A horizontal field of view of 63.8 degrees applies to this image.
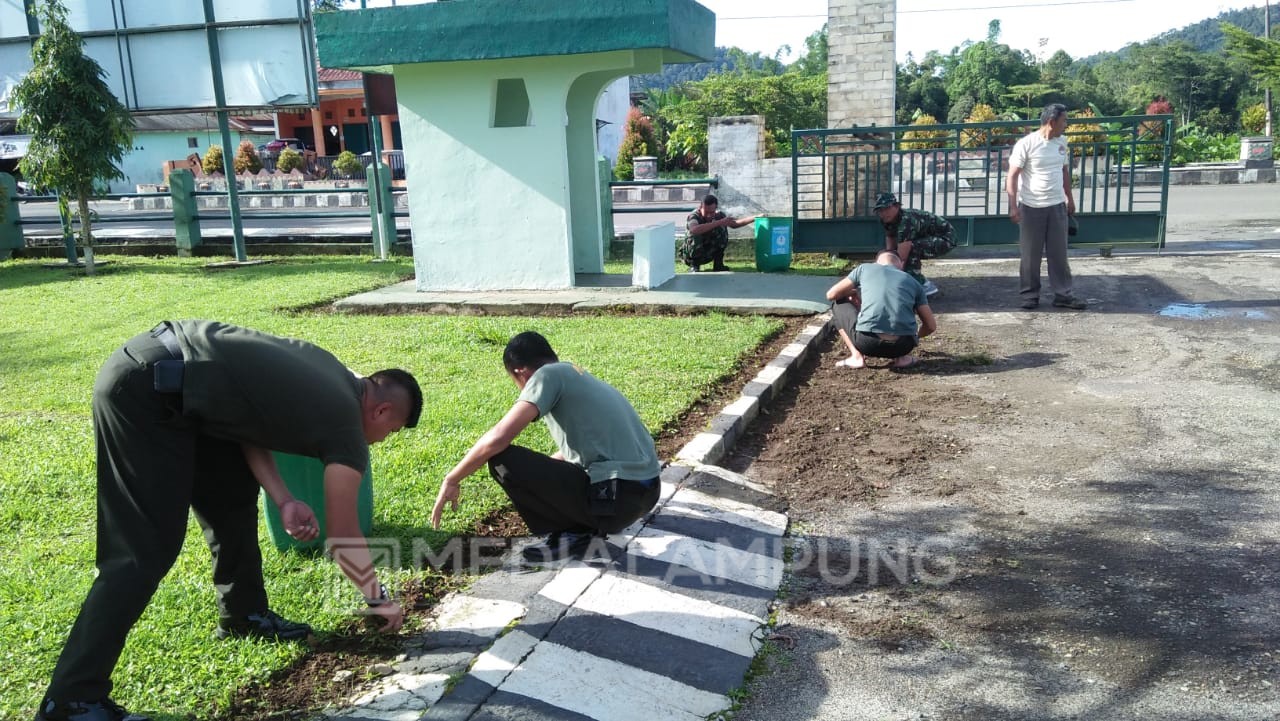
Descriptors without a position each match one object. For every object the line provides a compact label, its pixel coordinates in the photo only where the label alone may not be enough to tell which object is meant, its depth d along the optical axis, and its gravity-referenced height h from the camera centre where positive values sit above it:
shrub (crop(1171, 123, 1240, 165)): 34.97 -0.67
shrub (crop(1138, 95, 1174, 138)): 36.44 +0.84
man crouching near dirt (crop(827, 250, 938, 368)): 7.84 -1.27
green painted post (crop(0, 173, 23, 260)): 16.47 -0.70
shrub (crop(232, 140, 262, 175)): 34.50 +0.34
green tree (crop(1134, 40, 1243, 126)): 53.31 +2.45
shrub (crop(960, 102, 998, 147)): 36.41 +0.92
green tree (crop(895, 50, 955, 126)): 58.31 +2.63
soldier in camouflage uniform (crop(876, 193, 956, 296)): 9.68 -0.87
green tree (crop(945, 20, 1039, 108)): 55.44 +3.64
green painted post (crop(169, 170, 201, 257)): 15.85 -0.60
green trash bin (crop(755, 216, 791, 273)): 12.75 -1.18
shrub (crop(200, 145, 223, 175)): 36.00 +0.36
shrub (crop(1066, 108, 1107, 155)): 12.55 +0.01
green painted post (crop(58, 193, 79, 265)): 14.46 -0.82
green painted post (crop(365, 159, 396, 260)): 14.77 -0.61
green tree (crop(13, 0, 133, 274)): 13.89 +0.84
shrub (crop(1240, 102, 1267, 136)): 39.00 +0.27
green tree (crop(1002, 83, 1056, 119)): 52.09 +2.28
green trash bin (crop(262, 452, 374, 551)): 4.18 -1.33
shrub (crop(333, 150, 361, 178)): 33.62 +0.04
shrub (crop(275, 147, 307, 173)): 34.44 +0.24
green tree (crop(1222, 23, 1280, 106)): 31.19 +2.33
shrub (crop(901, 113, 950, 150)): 13.65 +0.03
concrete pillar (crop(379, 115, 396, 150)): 40.91 +1.15
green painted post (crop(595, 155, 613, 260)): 13.95 -0.66
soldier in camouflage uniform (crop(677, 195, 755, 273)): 12.78 -1.05
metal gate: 12.81 -0.74
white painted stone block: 11.06 -1.10
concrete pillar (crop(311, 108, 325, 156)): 40.09 +1.49
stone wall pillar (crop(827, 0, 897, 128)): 15.11 +1.21
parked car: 41.03 +0.94
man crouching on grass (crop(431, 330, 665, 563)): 4.27 -1.27
